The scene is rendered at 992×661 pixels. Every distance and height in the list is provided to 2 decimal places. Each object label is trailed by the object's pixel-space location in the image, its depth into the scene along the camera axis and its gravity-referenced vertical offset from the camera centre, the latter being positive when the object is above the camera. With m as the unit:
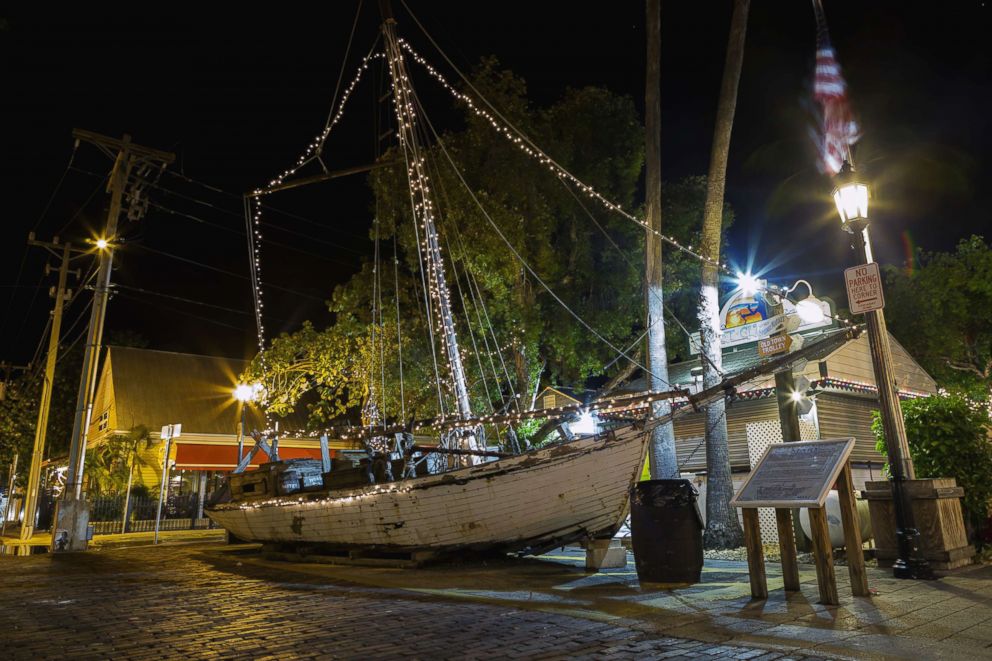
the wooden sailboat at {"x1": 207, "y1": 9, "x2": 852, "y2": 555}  9.45 +0.05
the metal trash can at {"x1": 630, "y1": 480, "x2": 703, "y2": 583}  7.87 -0.42
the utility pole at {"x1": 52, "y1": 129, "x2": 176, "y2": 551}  15.64 +4.41
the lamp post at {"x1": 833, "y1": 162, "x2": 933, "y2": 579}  7.55 +1.08
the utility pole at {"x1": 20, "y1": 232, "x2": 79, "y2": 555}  20.16 +3.73
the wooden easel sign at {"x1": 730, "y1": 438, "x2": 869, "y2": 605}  6.25 -0.05
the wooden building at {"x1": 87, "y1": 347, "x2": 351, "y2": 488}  25.05 +3.97
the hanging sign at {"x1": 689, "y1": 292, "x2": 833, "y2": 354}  15.42 +4.16
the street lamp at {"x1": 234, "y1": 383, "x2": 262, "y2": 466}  16.89 +3.04
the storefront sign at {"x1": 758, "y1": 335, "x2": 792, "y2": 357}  10.20 +2.30
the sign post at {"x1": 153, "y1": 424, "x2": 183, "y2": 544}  16.69 +1.96
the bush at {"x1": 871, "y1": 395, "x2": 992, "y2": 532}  8.74 +0.58
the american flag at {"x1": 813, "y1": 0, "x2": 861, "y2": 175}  8.91 +5.24
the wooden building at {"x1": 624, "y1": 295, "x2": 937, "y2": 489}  13.88 +2.12
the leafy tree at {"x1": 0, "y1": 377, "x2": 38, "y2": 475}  30.06 +4.29
